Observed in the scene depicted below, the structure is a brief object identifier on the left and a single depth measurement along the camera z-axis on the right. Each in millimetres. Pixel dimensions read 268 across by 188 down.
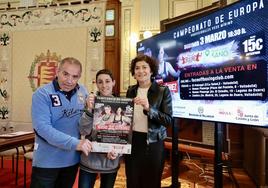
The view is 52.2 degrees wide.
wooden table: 2736
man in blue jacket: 1421
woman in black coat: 1903
